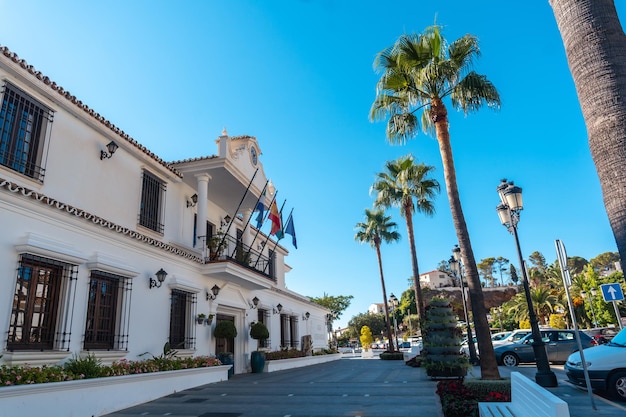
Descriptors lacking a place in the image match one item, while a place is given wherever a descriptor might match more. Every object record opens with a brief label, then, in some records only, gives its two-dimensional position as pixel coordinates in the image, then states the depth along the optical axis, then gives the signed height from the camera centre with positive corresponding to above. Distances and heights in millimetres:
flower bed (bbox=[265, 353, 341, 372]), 17672 -1402
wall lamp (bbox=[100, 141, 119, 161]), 11508 +5351
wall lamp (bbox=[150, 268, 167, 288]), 11348 +1724
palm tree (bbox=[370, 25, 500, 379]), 11328 +6864
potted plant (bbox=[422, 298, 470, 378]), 12469 -591
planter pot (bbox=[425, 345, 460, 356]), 12617 -731
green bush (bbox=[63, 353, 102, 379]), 7820 -376
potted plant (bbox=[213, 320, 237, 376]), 14236 +208
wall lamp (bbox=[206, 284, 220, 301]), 14425 +1598
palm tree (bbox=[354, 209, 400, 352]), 32406 +7555
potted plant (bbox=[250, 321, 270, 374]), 17031 -653
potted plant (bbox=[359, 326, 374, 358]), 38478 -753
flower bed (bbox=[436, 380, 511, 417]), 6219 -1126
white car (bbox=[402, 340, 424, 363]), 23025 -1310
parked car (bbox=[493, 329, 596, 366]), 15898 -1066
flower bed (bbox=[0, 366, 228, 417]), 6156 -845
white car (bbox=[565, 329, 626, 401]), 8359 -1071
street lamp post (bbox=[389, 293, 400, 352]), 29627 +2023
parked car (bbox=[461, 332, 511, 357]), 21312 -724
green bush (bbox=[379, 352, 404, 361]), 26188 -1706
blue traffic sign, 8911 +496
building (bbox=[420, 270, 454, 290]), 115150 +13186
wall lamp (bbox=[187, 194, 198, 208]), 15816 +5273
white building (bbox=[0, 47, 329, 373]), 7887 +2515
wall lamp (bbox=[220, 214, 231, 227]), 18327 +5211
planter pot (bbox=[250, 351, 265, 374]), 17016 -1029
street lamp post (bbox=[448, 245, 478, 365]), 19312 +2802
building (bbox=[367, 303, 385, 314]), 123738 +6848
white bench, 2980 -729
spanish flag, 18641 +5212
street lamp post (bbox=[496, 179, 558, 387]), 10414 +1496
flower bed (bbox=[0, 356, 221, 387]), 6418 -434
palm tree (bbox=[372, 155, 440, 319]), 22078 +7418
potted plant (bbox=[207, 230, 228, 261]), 15016 +3465
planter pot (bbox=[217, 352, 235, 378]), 14495 -686
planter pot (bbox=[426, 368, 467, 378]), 12491 -1390
